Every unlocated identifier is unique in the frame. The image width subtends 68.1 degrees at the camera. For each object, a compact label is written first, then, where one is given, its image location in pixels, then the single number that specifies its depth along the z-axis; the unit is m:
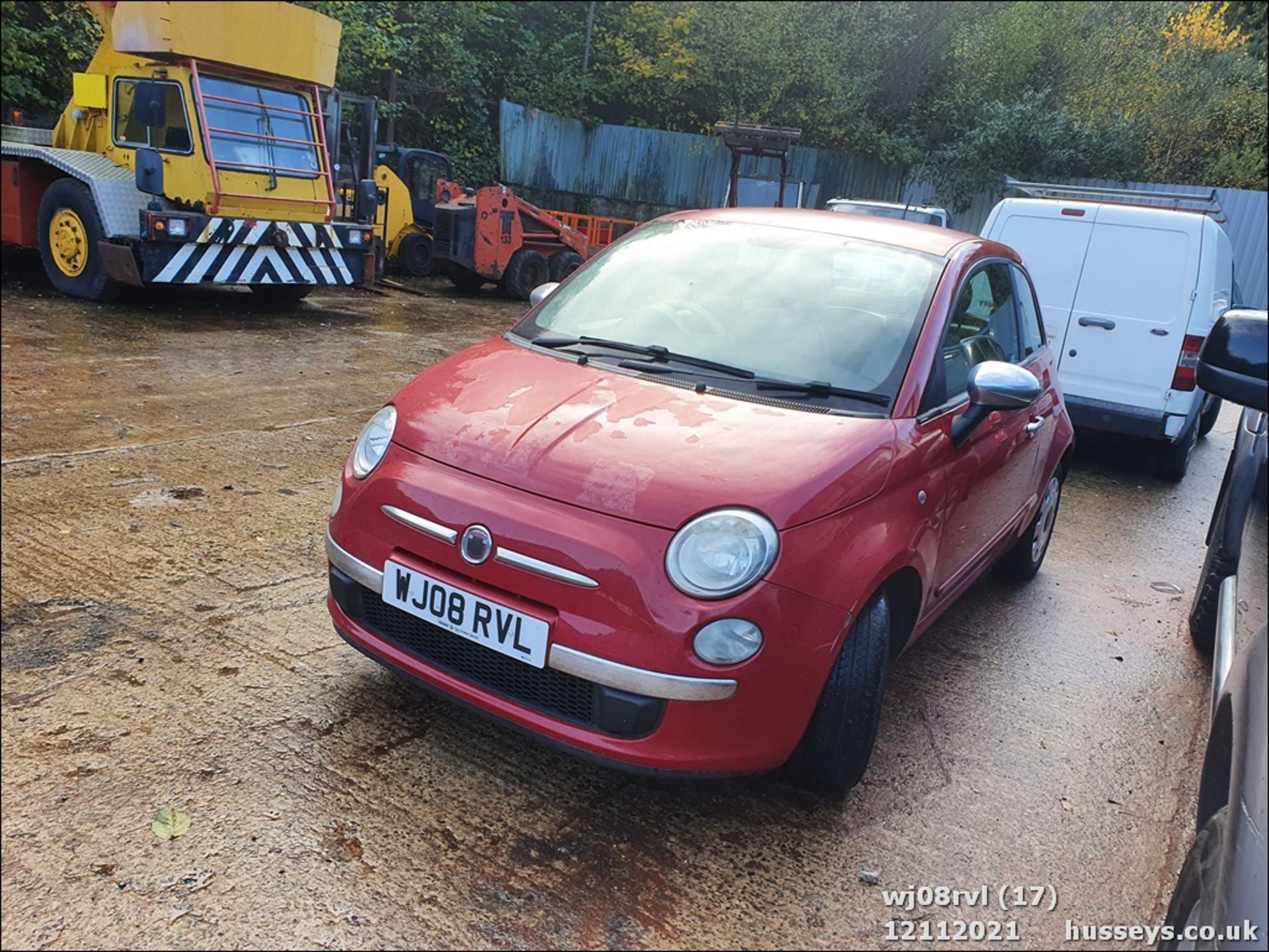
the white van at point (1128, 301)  6.47
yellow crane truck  7.90
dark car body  1.48
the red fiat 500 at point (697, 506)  2.25
